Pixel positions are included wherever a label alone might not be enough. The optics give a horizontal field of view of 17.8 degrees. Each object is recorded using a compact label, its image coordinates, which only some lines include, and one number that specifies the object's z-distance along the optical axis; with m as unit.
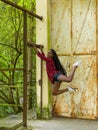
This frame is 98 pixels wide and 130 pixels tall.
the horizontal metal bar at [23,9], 5.90
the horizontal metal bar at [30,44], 7.34
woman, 7.52
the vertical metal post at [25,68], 6.89
